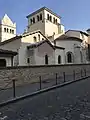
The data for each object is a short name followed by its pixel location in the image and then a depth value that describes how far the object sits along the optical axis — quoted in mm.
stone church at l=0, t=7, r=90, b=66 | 29453
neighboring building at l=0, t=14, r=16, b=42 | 66875
